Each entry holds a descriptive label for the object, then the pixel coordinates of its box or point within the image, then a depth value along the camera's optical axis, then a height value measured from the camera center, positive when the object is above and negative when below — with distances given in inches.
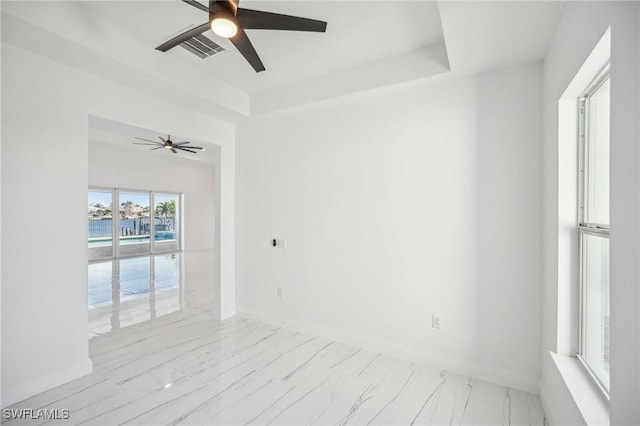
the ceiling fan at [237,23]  69.3 +45.6
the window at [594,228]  67.2 -3.0
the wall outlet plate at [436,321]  114.2 -39.0
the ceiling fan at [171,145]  231.8 +50.0
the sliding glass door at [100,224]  333.4 -12.7
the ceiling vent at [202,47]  106.4 +58.1
